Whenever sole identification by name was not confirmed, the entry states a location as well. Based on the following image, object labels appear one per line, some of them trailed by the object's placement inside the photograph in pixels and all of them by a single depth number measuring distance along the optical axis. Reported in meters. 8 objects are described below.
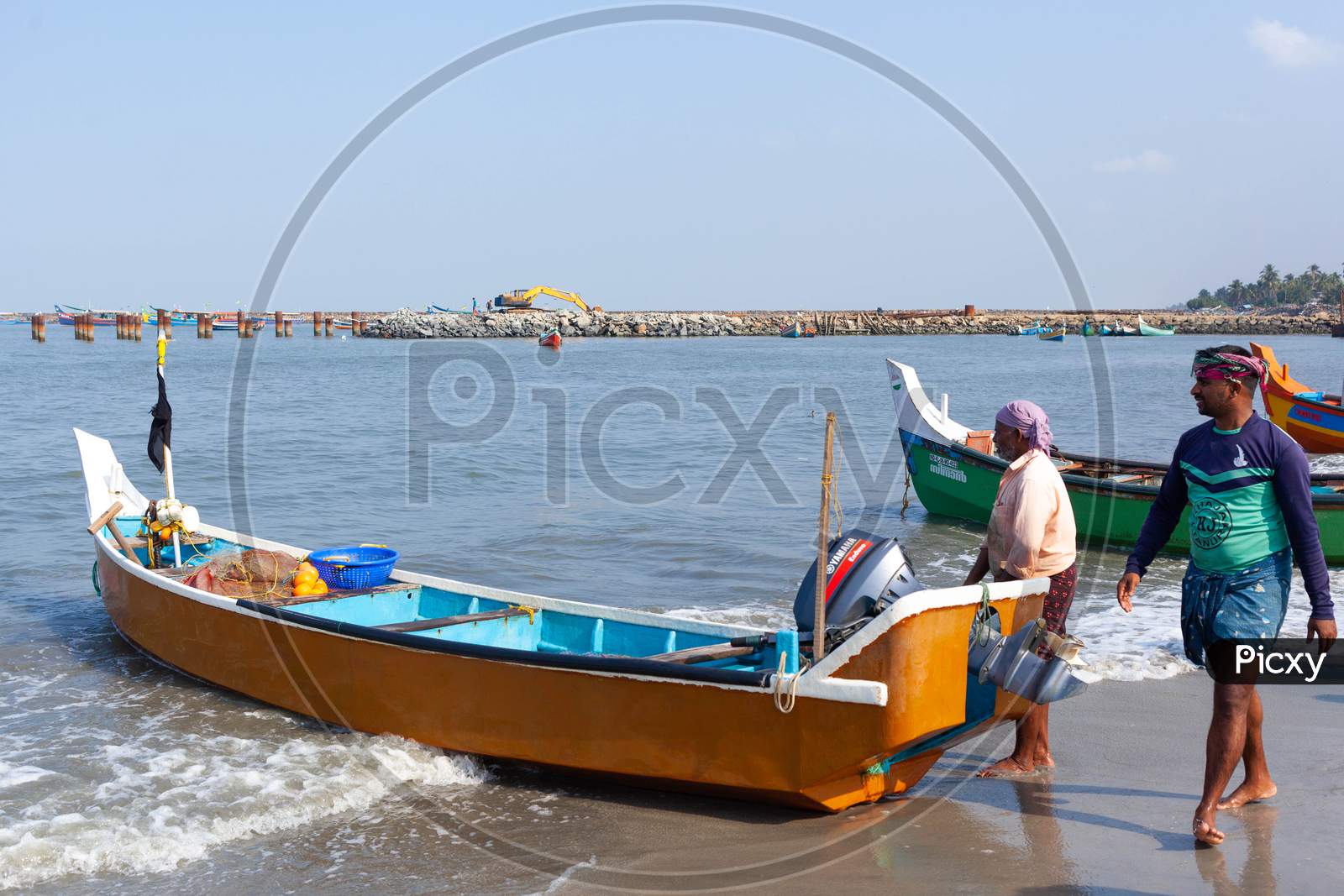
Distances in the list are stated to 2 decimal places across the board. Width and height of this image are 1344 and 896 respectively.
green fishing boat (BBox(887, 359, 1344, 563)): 11.66
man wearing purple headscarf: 5.19
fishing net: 7.55
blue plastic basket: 7.68
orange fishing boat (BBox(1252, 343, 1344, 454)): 17.69
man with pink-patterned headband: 4.23
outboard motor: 5.54
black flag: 8.86
